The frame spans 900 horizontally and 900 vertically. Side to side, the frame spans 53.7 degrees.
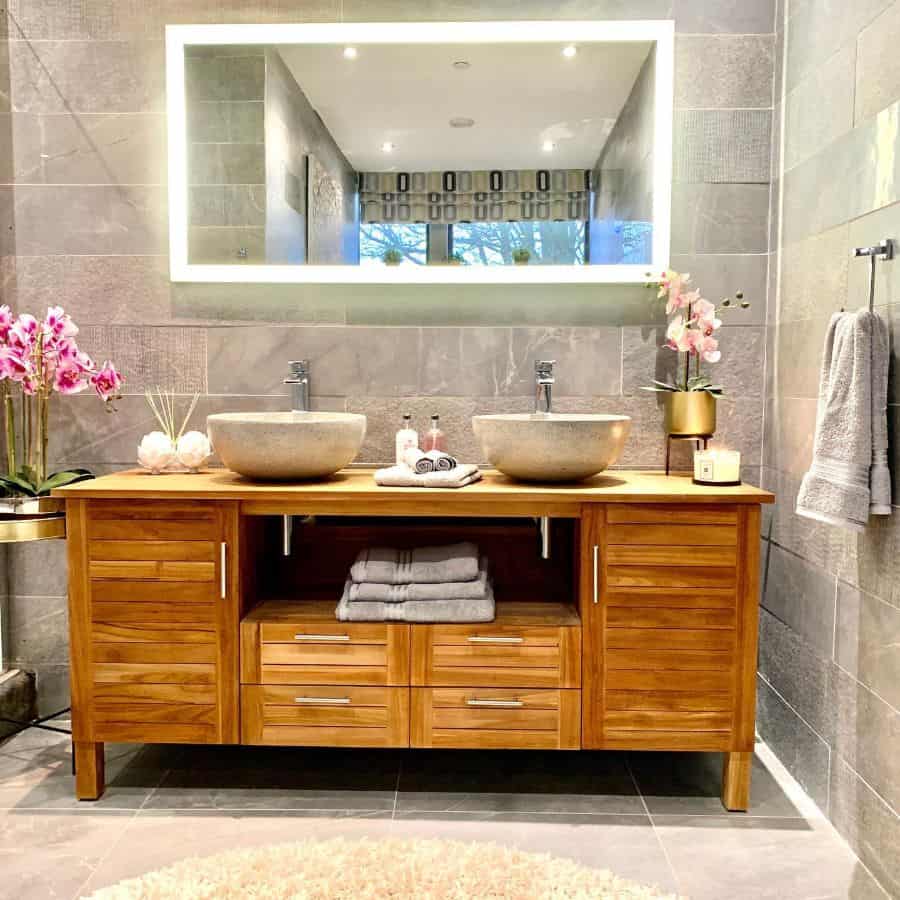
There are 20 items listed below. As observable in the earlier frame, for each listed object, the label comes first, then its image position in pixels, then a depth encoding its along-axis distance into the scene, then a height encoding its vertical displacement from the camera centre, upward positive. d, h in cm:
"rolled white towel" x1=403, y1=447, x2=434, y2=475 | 226 -23
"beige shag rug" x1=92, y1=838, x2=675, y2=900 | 179 -104
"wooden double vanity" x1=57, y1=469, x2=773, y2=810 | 216 -66
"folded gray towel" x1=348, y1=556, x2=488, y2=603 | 223 -55
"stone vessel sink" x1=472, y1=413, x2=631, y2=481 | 217 -17
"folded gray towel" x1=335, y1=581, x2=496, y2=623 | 221 -59
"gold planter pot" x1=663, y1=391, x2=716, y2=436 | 247 -10
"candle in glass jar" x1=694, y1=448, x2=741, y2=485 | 224 -23
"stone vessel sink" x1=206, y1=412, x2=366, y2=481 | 220 -18
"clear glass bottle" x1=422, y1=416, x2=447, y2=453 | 257 -19
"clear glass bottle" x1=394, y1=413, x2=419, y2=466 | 257 -19
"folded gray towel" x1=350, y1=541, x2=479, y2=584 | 225 -49
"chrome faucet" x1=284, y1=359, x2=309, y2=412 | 261 -3
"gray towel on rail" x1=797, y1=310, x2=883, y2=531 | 184 -12
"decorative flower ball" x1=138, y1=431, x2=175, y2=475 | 244 -22
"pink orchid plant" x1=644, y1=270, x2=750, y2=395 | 248 +13
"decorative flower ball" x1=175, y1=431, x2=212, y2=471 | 246 -22
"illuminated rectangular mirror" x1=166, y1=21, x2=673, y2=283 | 261 +65
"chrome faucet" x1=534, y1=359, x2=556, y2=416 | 253 -3
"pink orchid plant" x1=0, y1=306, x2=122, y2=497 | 233 +0
